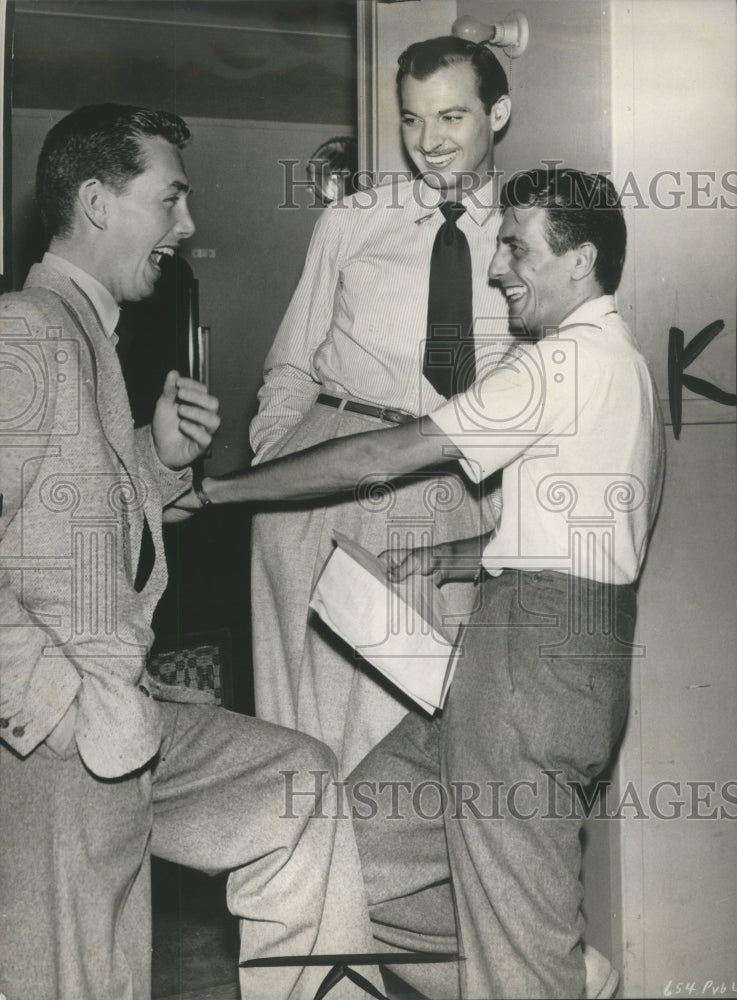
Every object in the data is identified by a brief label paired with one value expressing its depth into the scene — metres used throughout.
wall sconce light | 2.05
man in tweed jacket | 1.57
